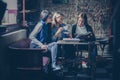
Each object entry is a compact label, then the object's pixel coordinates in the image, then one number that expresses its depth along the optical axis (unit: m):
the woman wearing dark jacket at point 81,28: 7.77
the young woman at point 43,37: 6.59
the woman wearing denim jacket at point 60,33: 7.37
